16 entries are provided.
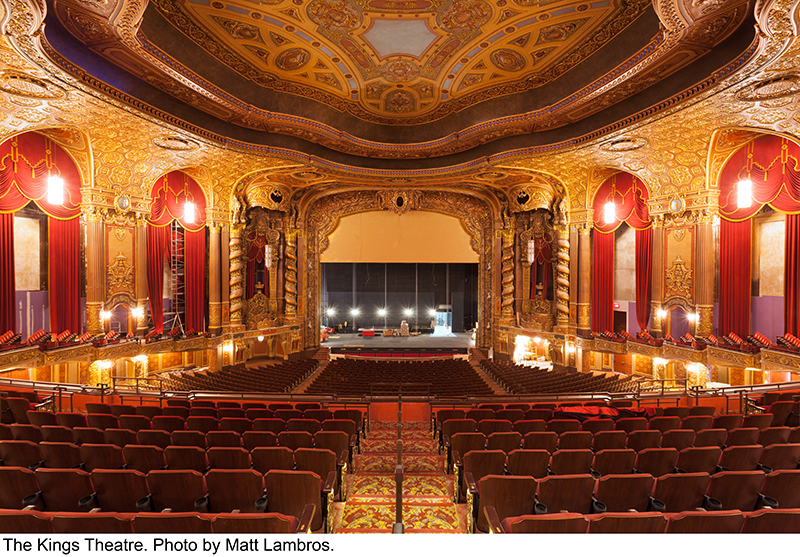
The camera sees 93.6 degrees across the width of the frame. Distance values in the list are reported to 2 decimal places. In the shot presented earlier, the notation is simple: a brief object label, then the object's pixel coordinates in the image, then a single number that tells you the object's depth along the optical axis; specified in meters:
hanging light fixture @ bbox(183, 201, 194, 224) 15.23
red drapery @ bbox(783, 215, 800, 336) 10.53
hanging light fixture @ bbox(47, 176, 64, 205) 11.32
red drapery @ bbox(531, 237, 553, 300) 17.53
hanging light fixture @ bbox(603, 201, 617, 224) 15.12
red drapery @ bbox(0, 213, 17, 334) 10.23
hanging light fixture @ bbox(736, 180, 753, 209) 11.38
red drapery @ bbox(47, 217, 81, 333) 11.61
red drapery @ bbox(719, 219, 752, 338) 11.72
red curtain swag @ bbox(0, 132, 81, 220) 10.32
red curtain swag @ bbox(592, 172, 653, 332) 14.20
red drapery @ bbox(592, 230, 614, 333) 15.41
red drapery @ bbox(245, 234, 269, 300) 17.75
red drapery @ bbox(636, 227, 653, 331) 14.12
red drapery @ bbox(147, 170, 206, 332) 14.16
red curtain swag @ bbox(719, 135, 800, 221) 10.50
